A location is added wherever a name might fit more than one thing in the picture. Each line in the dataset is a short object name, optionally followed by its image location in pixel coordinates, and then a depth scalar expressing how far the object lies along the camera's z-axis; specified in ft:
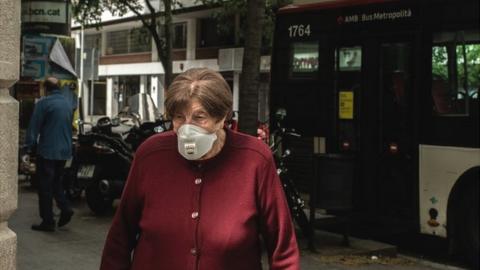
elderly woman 8.82
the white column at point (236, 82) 101.45
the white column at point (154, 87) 122.01
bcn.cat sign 42.88
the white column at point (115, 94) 138.31
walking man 27.55
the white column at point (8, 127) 10.96
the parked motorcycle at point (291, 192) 25.82
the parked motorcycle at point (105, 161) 32.12
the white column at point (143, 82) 126.82
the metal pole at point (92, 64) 69.49
